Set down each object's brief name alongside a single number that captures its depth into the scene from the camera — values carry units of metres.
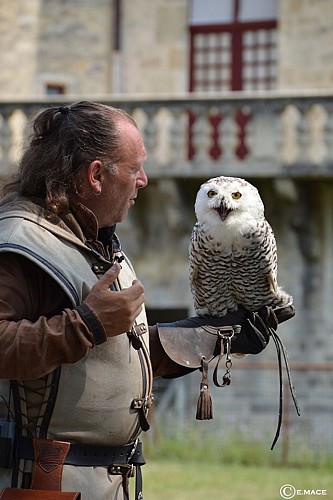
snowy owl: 8.79
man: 6.59
